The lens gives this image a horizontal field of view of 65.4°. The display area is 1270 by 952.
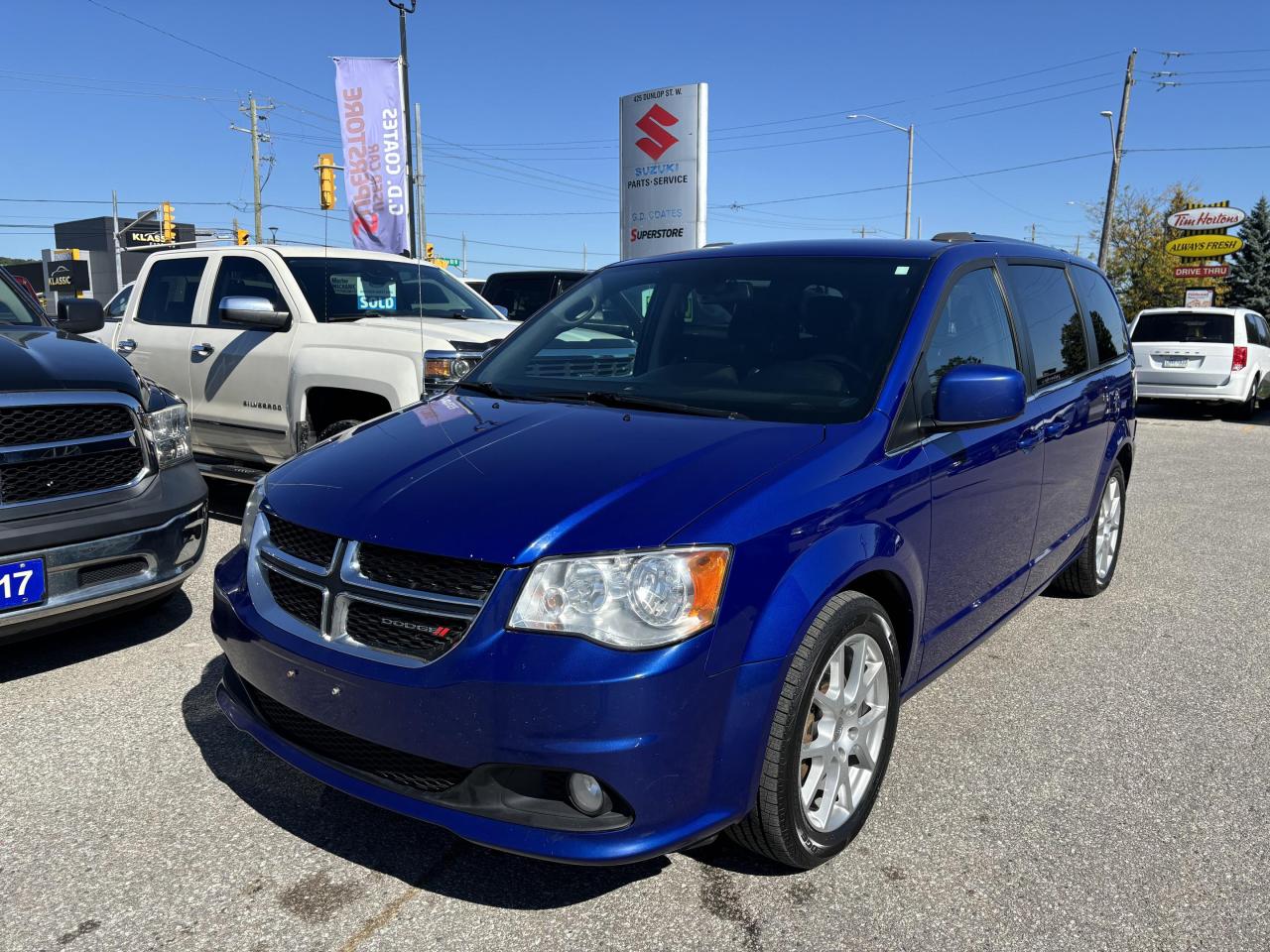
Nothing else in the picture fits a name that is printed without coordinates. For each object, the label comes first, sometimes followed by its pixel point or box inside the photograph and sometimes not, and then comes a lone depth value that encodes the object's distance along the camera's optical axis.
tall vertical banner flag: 15.95
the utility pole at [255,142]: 51.91
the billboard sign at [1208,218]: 29.86
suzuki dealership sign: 13.50
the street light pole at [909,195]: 38.82
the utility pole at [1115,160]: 29.80
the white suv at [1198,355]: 14.77
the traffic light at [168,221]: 31.72
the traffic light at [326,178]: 20.61
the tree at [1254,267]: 48.12
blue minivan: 2.22
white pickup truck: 6.16
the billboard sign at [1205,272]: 30.86
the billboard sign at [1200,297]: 27.34
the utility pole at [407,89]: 10.91
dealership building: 60.19
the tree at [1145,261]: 45.22
